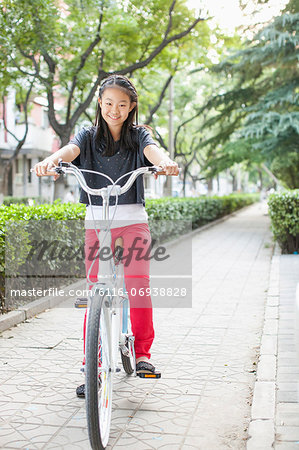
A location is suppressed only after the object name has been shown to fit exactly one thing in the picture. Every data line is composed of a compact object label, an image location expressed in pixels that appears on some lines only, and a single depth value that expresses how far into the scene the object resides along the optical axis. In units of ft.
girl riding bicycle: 11.46
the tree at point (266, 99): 50.65
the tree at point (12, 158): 66.89
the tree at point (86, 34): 40.50
